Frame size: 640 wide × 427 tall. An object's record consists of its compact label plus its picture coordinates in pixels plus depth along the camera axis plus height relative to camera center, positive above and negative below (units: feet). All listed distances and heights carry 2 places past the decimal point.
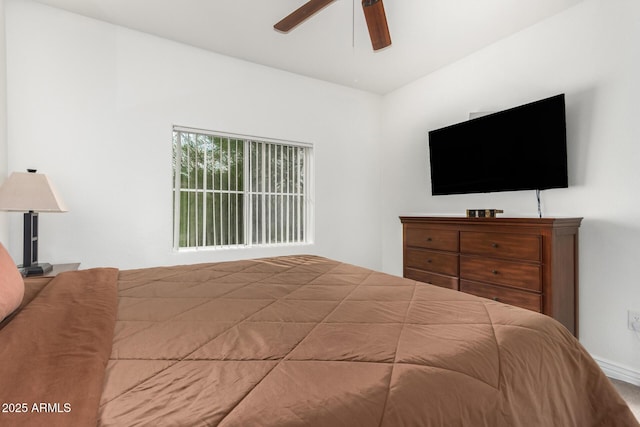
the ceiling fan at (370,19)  5.73 +3.61
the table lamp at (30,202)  6.50 +0.20
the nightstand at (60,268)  6.89 -1.32
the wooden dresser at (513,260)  7.22 -1.16
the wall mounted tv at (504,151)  7.93 +1.74
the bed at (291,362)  1.88 -1.09
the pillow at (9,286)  2.94 -0.73
